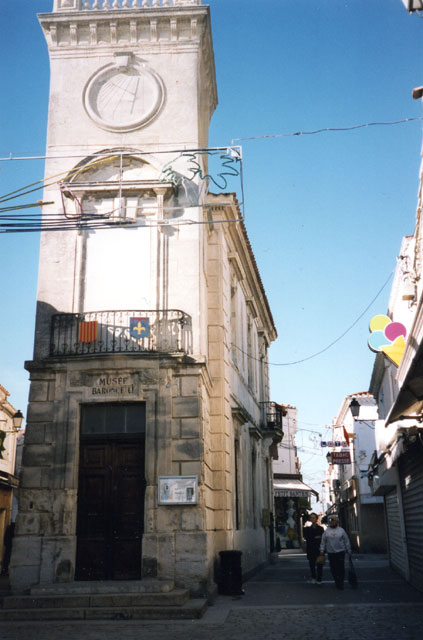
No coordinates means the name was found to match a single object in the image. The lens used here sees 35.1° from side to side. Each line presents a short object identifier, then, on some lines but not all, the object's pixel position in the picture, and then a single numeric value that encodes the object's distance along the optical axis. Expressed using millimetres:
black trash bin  13602
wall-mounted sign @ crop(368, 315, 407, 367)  14008
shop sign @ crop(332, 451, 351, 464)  28025
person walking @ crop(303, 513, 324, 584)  16328
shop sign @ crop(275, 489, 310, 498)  35781
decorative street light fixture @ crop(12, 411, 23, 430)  23219
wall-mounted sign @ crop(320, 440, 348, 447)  28670
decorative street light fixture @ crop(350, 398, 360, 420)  23519
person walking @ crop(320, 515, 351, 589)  14688
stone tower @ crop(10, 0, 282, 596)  12898
